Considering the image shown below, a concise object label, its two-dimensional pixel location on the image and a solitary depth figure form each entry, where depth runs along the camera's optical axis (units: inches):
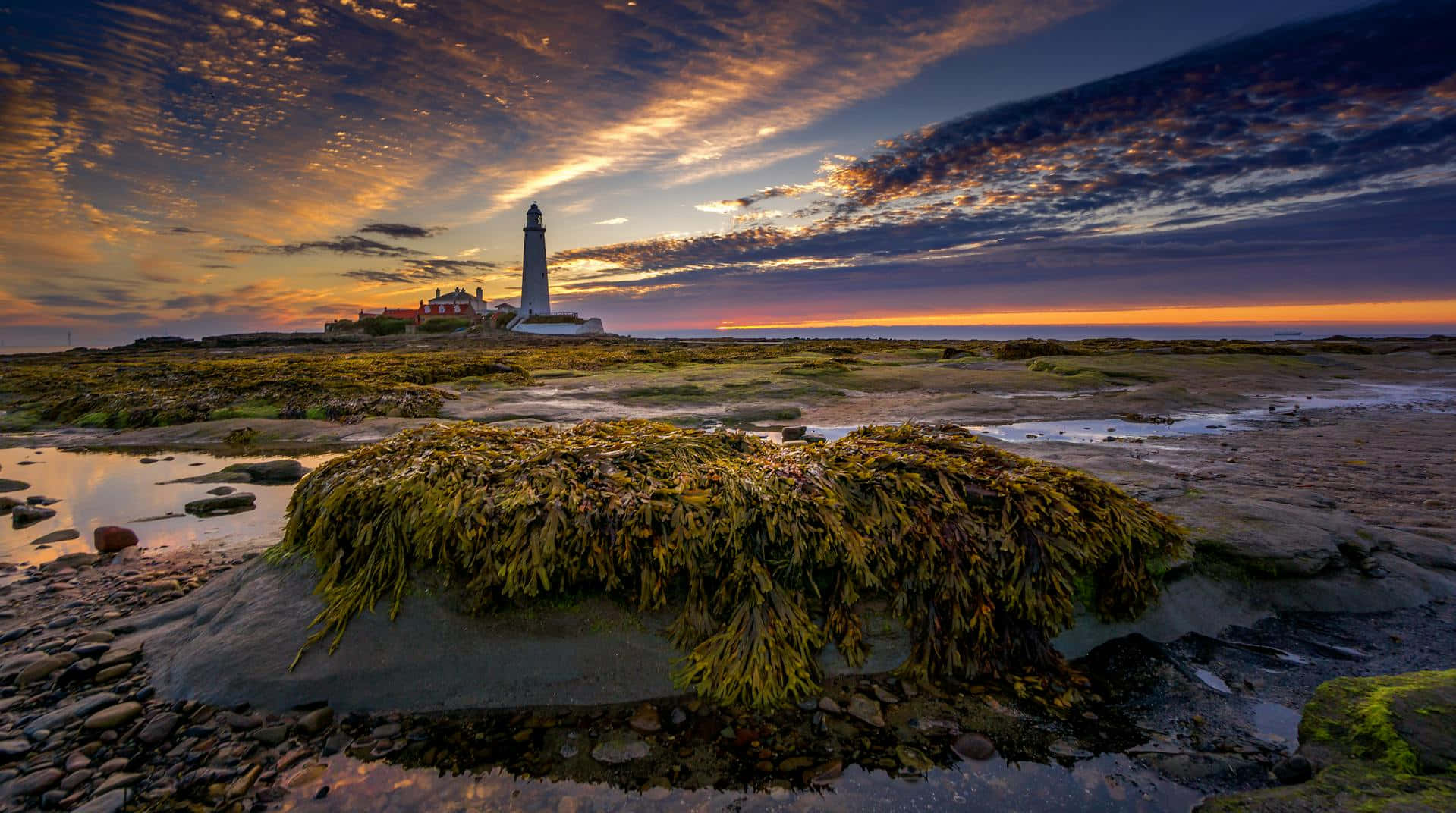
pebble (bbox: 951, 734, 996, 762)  118.0
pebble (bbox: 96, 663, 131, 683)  143.3
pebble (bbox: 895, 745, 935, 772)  115.8
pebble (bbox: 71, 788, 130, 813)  103.6
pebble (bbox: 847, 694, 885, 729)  130.2
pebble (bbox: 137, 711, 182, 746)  122.9
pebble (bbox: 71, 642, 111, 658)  153.4
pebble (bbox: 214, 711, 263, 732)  127.1
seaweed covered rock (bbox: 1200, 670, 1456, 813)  90.0
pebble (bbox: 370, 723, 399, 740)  126.7
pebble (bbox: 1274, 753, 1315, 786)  102.3
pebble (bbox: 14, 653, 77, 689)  140.9
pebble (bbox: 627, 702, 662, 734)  128.6
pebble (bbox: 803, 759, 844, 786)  113.0
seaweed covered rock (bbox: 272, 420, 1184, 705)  145.6
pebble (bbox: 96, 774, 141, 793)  109.2
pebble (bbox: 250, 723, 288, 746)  124.0
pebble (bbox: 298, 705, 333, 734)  127.5
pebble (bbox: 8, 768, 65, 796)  107.9
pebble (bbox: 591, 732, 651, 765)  119.9
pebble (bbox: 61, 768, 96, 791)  109.3
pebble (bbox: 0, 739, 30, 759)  116.4
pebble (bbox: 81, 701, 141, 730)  125.6
